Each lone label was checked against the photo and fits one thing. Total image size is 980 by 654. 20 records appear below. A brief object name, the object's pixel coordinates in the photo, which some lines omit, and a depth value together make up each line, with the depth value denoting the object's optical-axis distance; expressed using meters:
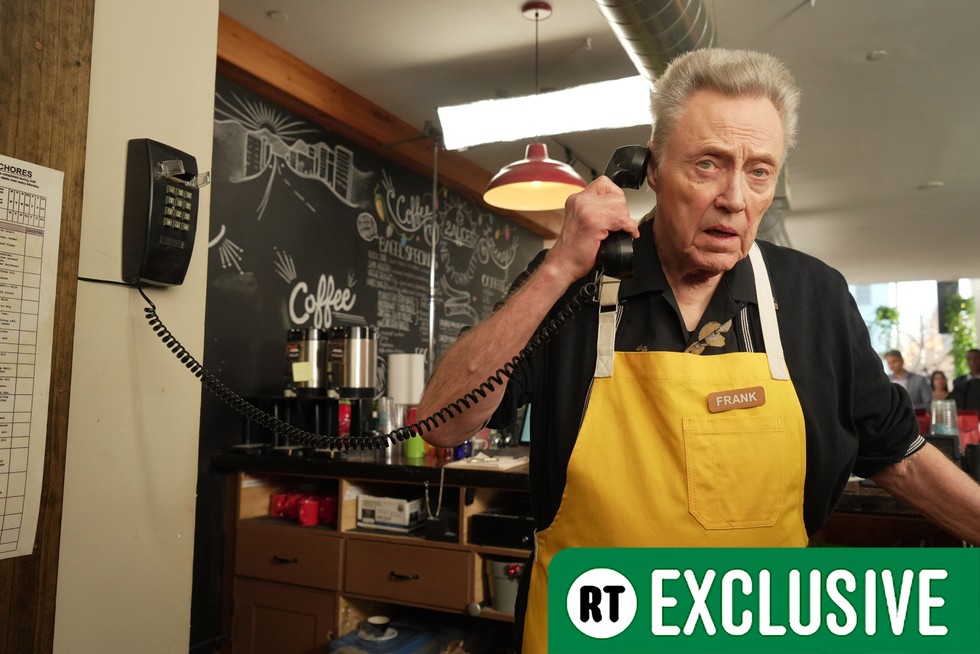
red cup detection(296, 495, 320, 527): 3.01
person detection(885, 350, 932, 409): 8.23
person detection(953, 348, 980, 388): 7.46
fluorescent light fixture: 3.39
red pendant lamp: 3.38
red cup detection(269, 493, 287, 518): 3.22
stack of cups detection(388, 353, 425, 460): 3.88
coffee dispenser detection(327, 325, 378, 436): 3.37
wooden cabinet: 2.64
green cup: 3.13
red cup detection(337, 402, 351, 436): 3.34
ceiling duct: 2.66
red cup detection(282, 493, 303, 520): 3.14
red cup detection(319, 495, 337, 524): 3.04
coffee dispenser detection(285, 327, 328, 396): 3.47
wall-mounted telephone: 1.18
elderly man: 1.14
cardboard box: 2.78
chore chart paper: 0.98
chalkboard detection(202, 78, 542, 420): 3.81
